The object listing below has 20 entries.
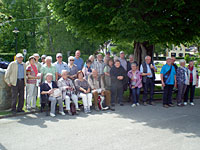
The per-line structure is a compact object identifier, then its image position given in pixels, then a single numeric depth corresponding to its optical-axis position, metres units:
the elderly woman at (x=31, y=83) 8.55
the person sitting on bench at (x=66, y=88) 8.42
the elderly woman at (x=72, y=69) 9.51
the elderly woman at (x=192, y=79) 9.98
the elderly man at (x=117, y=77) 9.61
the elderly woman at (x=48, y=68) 8.76
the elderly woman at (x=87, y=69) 9.65
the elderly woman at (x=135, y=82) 9.70
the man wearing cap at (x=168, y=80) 9.55
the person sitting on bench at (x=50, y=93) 8.12
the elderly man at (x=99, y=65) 10.13
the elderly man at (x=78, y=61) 10.34
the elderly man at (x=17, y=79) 8.00
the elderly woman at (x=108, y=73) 9.83
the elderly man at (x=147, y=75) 9.80
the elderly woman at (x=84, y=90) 8.59
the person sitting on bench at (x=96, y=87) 9.00
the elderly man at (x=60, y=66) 9.41
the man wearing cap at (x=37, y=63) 9.35
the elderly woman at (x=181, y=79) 9.85
